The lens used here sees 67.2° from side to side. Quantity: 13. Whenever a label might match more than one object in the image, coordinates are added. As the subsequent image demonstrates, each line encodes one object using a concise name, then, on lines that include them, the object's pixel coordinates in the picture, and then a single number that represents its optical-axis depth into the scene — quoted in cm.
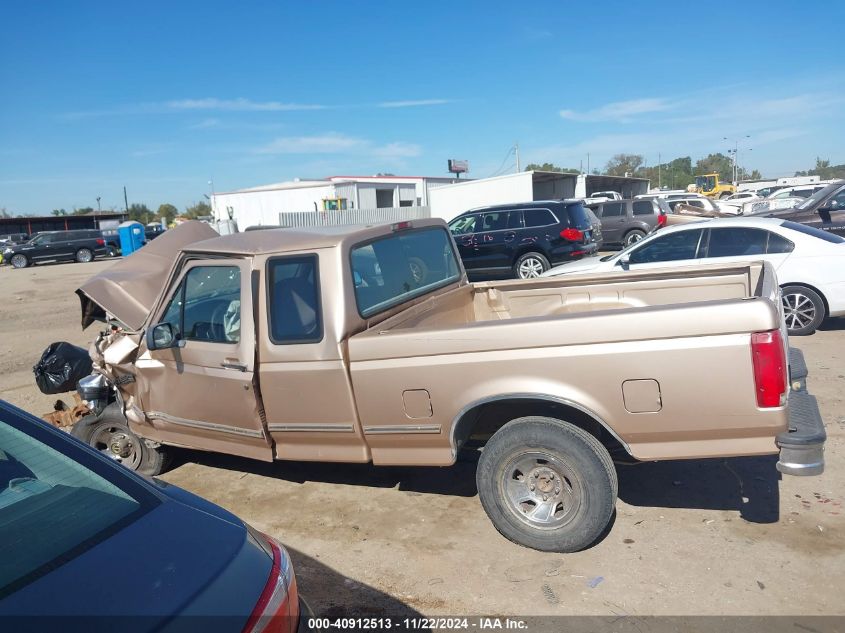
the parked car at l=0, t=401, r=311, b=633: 185
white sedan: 777
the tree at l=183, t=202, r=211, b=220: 7409
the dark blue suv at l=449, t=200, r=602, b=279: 1450
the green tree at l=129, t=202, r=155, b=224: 7726
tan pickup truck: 315
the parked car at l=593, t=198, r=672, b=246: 2083
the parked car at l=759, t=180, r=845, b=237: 1150
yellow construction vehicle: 5150
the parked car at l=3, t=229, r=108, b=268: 3259
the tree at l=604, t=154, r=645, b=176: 9069
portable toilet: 3316
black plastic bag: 624
